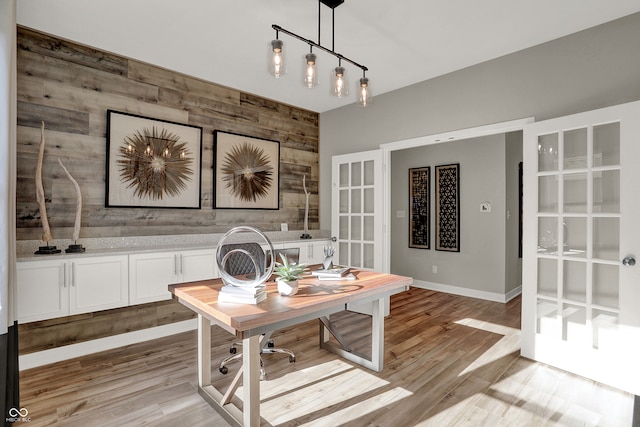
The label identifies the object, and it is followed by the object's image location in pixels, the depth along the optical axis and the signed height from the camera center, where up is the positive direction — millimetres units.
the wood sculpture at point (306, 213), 4670 +1
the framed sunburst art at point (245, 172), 4039 +528
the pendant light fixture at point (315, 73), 2152 +969
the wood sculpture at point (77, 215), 2887 -28
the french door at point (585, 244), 2445 -230
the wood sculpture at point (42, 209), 2697 +21
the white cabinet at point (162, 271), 3049 -562
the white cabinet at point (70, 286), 2539 -600
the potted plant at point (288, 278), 2006 -398
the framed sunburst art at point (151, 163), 3283 +520
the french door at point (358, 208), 4238 +79
